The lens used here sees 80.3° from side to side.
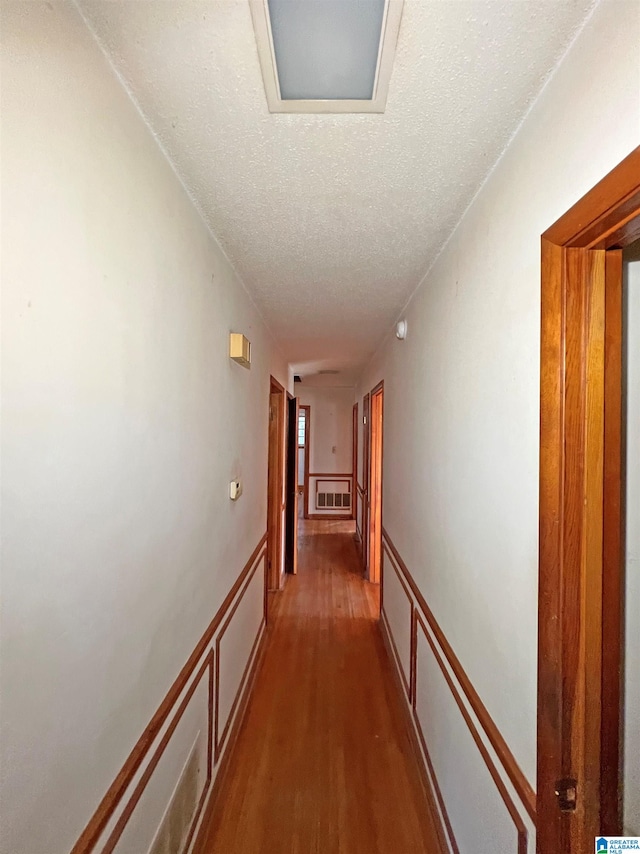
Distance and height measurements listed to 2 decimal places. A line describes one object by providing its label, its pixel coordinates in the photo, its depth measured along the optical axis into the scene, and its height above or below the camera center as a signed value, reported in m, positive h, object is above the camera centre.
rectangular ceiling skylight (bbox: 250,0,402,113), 0.69 +0.76
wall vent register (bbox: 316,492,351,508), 7.03 -1.26
